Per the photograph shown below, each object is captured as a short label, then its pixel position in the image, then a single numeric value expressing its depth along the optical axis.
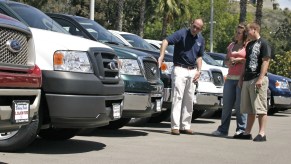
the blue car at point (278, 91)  16.17
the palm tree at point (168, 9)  46.50
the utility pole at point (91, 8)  18.70
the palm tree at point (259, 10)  26.48
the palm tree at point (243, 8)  27.09
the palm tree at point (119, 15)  29.30
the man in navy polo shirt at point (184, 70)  9.88
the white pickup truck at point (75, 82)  6.70
